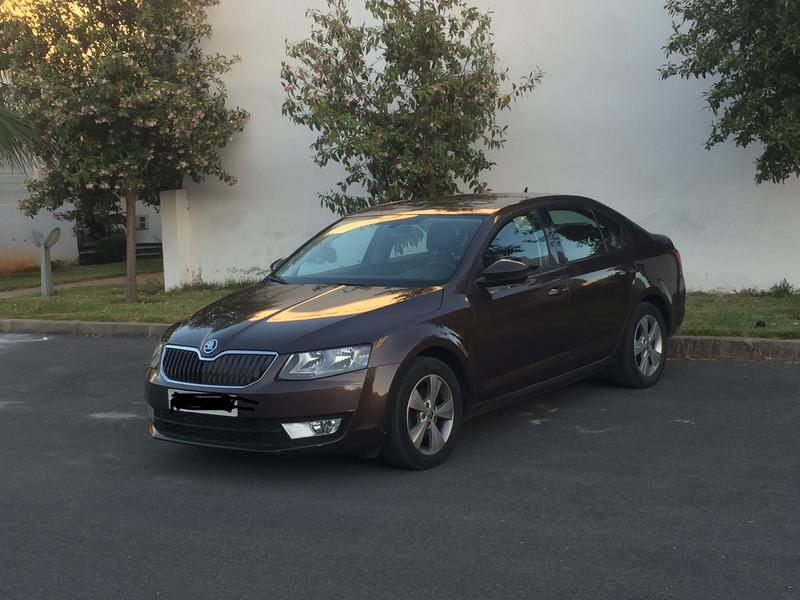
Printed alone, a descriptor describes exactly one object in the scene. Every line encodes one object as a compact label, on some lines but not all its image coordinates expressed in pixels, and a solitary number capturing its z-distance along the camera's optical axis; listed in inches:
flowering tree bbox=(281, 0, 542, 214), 442.0
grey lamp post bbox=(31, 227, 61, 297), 618.2
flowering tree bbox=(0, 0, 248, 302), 504.7
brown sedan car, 202.1
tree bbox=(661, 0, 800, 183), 349.4
